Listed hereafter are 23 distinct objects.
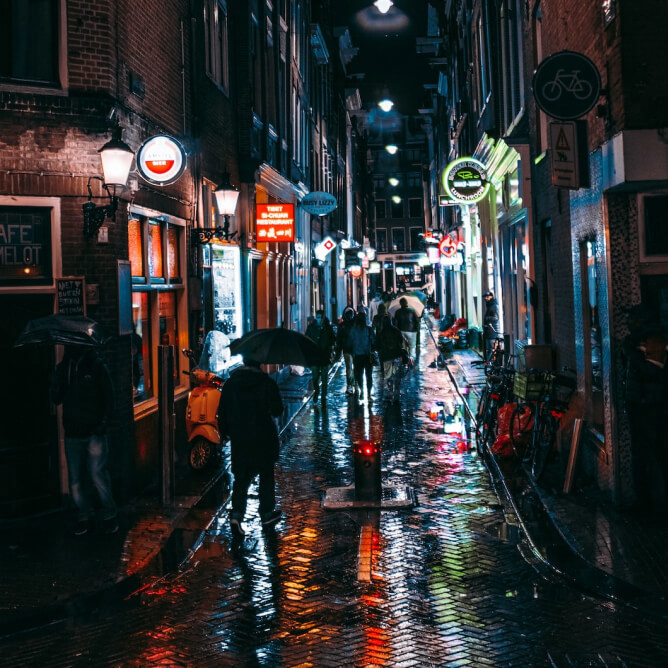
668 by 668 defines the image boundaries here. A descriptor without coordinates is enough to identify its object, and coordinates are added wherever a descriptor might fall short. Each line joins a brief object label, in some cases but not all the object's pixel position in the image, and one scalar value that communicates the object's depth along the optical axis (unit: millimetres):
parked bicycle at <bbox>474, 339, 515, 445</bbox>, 12520
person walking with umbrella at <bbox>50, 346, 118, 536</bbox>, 8383
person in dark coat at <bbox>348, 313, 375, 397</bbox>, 17578
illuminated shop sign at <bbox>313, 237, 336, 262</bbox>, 32281
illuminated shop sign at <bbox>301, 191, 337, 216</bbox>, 26125
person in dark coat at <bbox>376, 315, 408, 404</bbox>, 17203
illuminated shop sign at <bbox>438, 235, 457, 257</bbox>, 35125
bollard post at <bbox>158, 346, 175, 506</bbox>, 9258
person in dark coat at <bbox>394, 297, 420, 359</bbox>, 21812
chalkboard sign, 9219
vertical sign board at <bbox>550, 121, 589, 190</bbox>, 9148
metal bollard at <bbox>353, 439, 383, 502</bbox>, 9172
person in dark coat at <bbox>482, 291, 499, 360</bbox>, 23297
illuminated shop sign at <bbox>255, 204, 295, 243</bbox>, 19312
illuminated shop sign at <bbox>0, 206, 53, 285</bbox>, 9023
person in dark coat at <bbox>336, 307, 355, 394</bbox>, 18281
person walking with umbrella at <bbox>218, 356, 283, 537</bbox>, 8391
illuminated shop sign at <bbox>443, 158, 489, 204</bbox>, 22078
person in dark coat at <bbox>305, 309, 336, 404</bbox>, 17359
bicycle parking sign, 8602
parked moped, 11125
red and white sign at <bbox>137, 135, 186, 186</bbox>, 10414
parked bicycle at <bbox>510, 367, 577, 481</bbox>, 10250
